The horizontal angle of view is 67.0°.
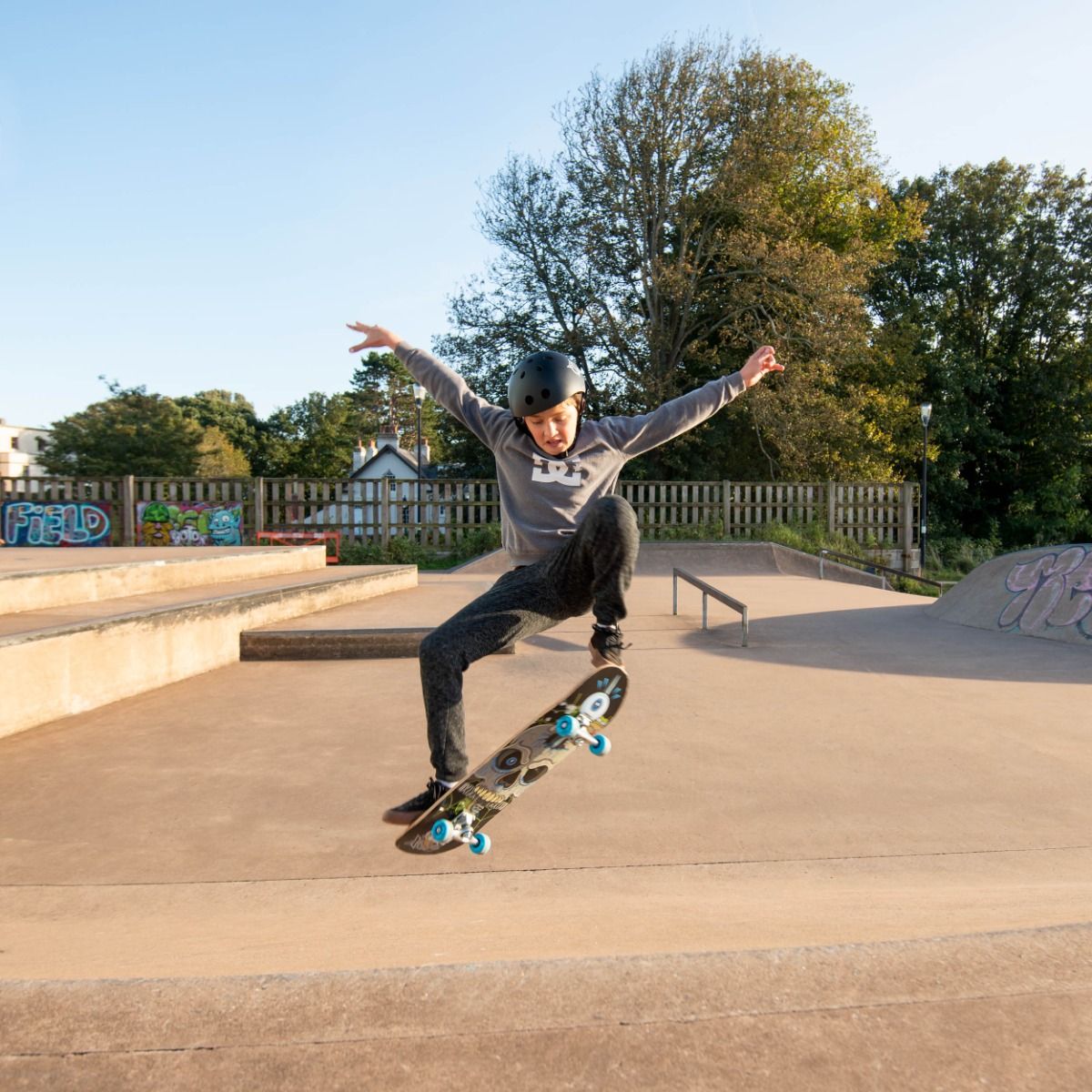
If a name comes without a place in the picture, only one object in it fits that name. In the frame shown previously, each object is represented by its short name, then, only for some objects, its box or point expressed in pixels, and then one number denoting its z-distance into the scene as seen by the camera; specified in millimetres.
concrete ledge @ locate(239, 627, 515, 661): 7621
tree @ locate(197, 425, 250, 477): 43125
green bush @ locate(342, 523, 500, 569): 20438
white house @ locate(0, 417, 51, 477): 62906
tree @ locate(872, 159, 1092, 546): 33844
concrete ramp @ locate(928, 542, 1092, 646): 9266
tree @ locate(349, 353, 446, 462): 91312
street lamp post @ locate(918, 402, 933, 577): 23609
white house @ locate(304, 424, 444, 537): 20938
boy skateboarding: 2977
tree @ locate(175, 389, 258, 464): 80875
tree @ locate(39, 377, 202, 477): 34594
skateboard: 3070
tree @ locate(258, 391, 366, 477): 63844
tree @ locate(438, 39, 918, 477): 23609
